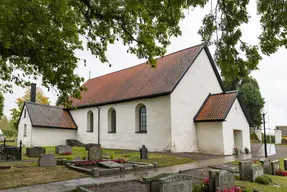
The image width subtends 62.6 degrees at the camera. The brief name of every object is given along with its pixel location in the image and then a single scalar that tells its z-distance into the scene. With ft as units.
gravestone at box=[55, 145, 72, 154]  55.11
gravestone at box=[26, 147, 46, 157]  51.75
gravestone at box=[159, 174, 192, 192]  18.61
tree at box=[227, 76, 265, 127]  132.77
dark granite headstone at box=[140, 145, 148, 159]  45.60
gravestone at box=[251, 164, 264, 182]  28.43
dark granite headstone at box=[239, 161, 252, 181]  28.99
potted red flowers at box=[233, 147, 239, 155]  59.00
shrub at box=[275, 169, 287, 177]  33.47
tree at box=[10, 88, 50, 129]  139.23
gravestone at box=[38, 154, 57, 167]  37.52
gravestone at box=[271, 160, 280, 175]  33.91
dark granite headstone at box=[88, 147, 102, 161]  40.75
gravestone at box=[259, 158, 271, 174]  34.00
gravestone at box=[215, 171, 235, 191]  22.44
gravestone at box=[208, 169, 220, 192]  22.82
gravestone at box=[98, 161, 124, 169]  35.00
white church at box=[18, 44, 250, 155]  58.13
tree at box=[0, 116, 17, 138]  161.79
